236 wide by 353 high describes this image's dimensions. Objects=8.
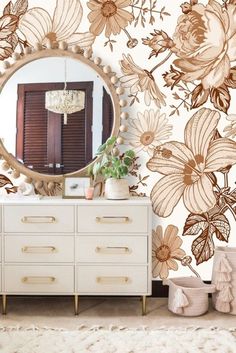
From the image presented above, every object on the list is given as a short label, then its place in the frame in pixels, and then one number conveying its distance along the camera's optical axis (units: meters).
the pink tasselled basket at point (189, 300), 2.77
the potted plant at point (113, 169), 2.85
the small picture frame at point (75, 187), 2.91
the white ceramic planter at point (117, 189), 2.84
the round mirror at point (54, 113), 3.02
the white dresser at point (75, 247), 2.71
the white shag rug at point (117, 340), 2.27
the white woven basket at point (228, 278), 2.82
